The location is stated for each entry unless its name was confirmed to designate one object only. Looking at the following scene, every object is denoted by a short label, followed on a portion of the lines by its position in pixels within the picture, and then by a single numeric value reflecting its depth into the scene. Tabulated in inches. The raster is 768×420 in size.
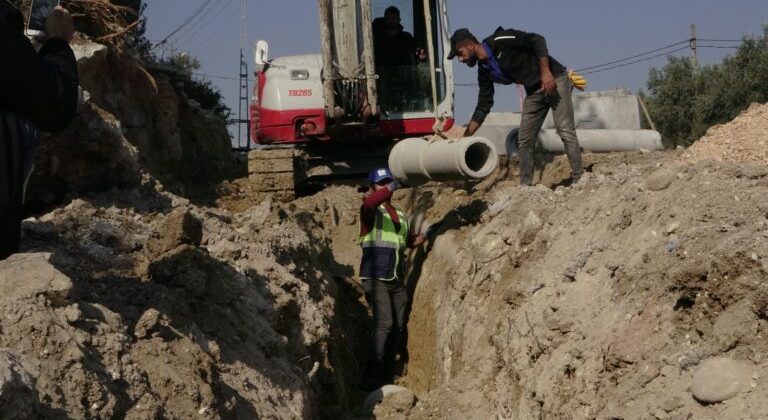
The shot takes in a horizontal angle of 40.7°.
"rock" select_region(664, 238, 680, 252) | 237.7
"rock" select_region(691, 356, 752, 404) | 187.8
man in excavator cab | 528.4
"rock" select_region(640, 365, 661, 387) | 209.5
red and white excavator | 506.6
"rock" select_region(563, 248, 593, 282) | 277.7
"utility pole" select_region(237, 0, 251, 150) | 1146.0
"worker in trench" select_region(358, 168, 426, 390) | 412.2
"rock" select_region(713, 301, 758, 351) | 195.3
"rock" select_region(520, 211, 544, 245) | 327.9
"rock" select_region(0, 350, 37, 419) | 152.6
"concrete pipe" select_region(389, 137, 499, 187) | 387.2
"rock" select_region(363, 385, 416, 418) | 334.0
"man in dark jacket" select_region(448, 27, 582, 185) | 398.0
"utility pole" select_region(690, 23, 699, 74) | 1215.7
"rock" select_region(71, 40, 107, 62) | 452.1
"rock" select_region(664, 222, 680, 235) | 246.2
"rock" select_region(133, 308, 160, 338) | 219.5
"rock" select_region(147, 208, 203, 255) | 271.7
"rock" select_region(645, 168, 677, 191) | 276.7
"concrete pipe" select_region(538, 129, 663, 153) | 558.9
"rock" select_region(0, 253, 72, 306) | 193.0
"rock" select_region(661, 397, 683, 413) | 196.7
